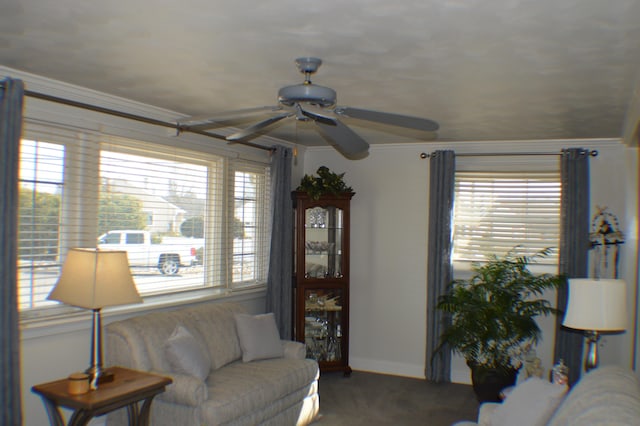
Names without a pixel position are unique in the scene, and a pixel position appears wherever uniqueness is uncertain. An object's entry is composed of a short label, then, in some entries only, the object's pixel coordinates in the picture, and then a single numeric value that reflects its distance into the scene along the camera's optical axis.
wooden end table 2.94
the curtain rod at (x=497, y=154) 5.49
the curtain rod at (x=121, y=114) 3.43
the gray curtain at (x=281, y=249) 5.57
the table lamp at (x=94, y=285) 3.16
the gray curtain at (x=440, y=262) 5.61
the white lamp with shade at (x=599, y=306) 3.17
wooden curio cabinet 5.77
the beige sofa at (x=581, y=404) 2.07
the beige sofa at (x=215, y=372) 3.53
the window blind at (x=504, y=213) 5.58
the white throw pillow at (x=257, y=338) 4.46
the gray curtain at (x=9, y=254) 3.07
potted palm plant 4.87
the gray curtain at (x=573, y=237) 5.18
